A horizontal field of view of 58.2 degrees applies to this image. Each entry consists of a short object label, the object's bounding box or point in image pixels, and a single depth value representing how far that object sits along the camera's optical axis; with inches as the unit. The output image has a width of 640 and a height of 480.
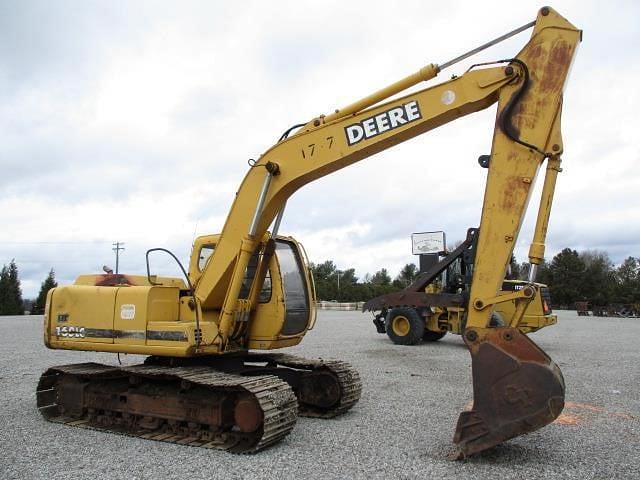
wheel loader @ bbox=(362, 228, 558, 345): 566.9
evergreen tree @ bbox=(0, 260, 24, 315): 1983.3
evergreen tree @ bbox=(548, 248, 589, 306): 2529.5
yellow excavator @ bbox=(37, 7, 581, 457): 209.6
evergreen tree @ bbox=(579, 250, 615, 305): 2458.2
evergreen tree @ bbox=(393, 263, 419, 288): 3218.5
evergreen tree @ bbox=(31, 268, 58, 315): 1713.1
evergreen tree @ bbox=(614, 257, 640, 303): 2360.5
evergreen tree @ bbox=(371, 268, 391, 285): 3996.1
